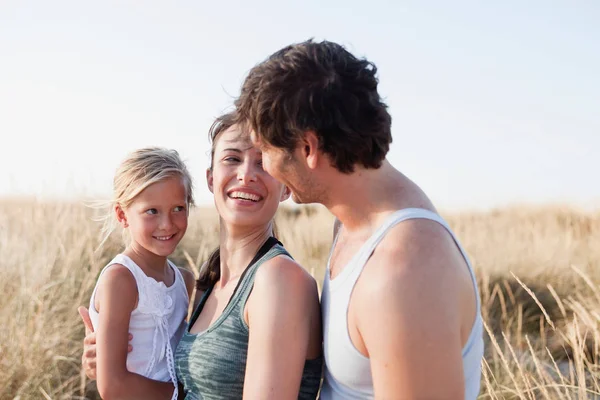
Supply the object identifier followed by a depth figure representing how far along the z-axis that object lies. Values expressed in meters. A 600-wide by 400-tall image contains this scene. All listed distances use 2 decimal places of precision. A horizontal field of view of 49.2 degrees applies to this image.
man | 1.49
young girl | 2.56
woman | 1.84
